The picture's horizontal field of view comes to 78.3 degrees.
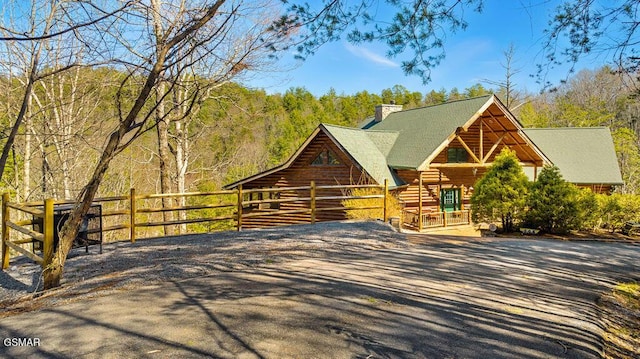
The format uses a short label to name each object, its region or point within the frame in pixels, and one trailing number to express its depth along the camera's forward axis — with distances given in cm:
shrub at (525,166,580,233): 1161
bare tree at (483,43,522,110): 3277
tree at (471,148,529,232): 1286
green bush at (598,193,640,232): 1262
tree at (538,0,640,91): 493
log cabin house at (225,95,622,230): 1677
